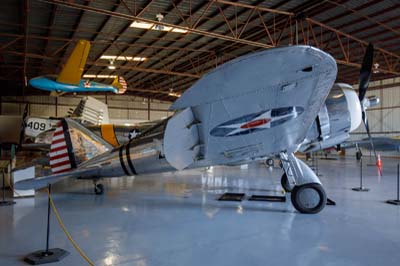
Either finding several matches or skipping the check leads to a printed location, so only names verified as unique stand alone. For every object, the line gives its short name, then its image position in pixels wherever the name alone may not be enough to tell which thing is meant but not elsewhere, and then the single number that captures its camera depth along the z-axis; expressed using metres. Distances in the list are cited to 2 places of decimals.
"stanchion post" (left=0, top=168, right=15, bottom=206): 6.75
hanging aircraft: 15.66
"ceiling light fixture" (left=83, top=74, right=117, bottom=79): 27.55
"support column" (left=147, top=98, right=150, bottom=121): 40.47
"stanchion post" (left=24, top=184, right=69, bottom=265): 3.49
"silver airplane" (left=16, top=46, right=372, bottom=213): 4.08
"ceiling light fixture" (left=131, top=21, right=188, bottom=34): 15.52
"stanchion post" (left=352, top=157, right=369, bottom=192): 8.70
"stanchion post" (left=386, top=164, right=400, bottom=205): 6.80
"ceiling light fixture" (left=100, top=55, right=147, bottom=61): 21.08
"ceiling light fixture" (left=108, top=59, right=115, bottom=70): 20.87
